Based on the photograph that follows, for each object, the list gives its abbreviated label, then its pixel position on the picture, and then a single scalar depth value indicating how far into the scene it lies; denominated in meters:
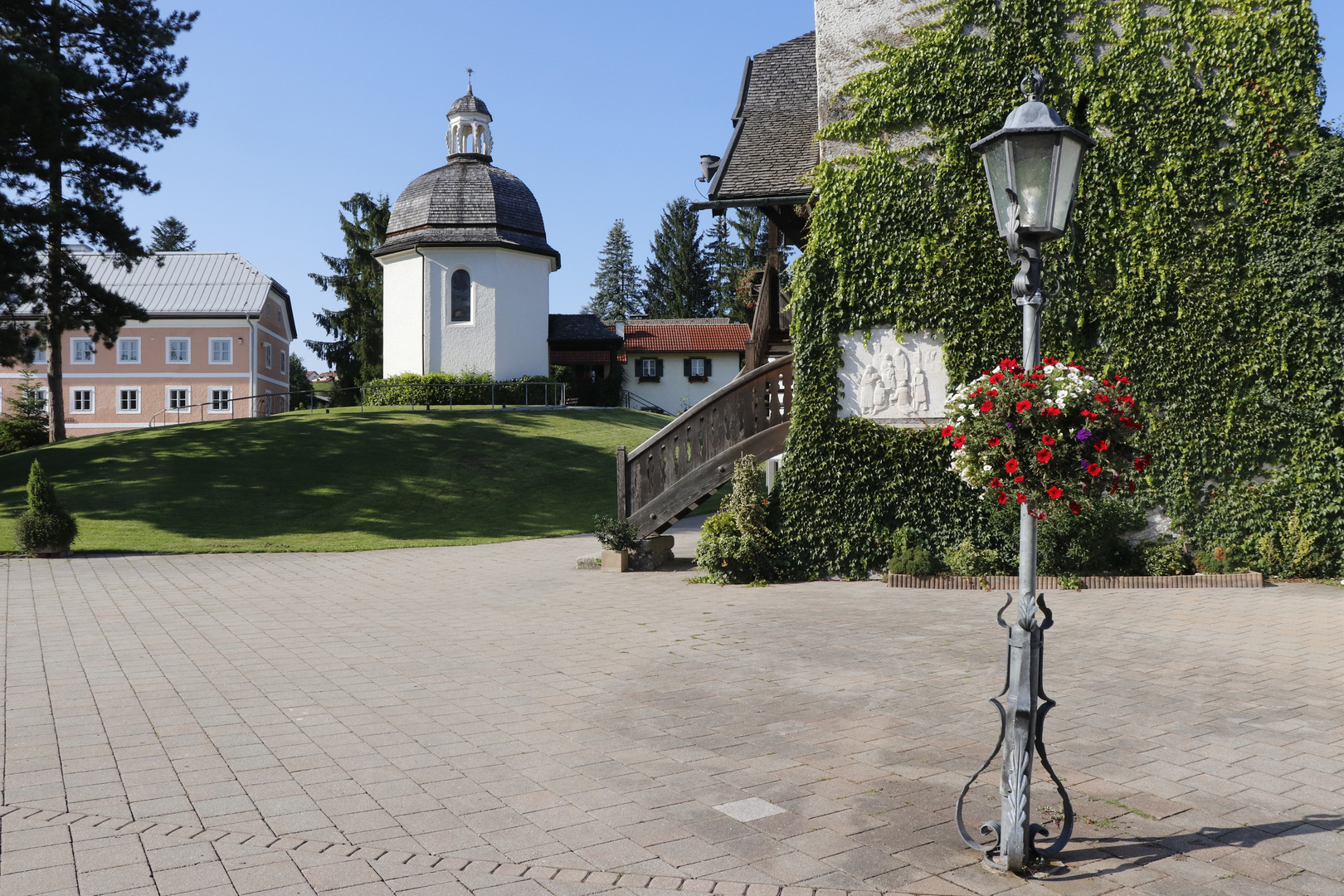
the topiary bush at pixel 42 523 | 16.66
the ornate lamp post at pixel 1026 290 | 4.09
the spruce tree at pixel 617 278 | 91.56
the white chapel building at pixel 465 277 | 41.44
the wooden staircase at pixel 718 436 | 13.75
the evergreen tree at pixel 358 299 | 56.66
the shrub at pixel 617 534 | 14.16
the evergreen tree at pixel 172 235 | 87.49
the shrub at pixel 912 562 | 12.30
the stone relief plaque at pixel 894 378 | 12.95
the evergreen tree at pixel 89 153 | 23.02
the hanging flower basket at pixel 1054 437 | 4.21
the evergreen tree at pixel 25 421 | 36.41
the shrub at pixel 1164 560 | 11.88
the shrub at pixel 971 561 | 12.18
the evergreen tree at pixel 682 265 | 77.19
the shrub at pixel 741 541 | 12.73
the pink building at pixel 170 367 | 49.81
